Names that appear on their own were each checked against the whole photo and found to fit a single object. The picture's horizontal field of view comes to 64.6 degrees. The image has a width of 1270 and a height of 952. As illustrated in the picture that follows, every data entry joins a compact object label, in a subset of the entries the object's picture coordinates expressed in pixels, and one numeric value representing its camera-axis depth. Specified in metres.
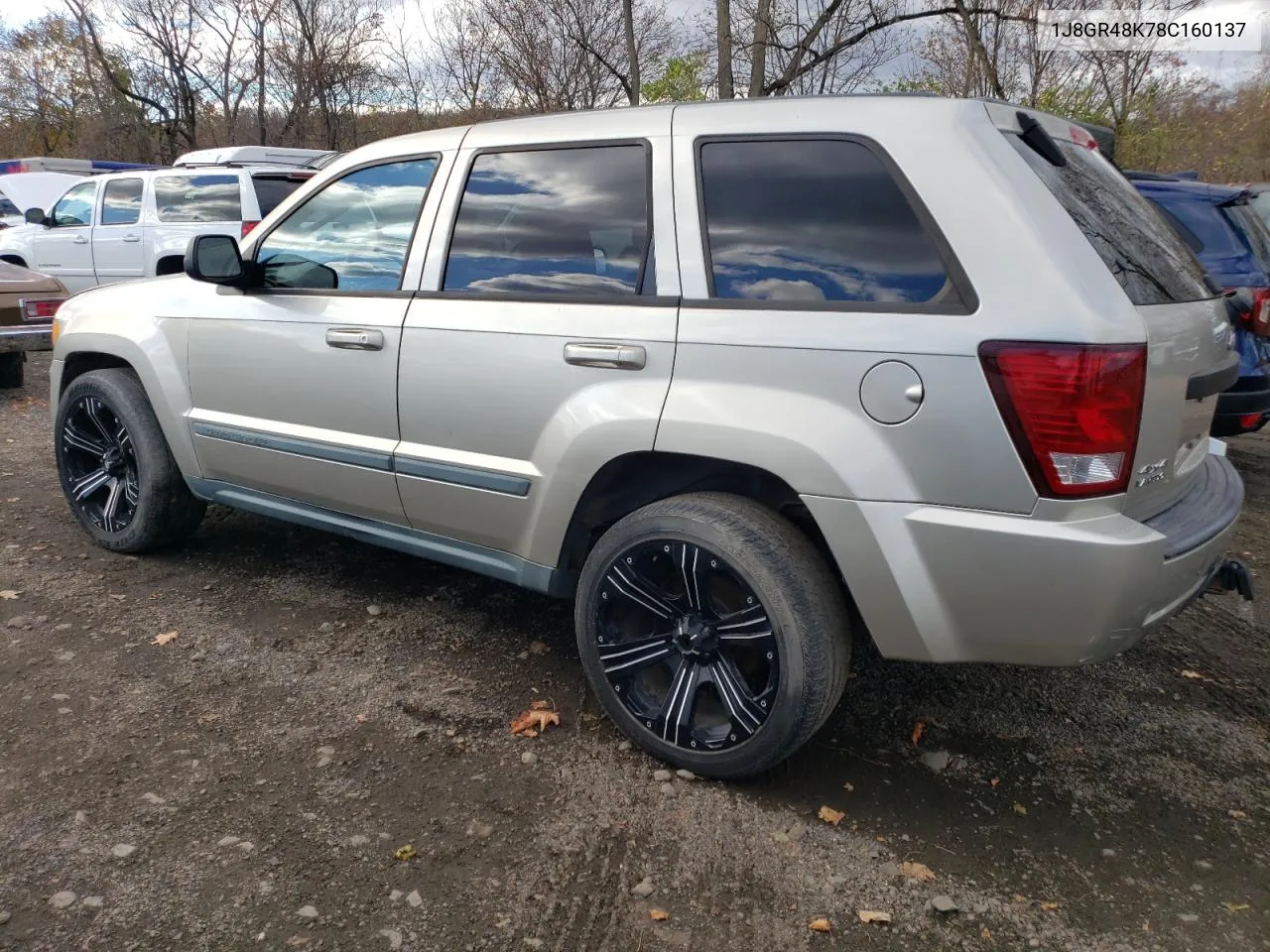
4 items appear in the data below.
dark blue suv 5.71
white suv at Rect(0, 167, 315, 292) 11.38
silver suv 2.42
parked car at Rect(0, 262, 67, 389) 8.55
